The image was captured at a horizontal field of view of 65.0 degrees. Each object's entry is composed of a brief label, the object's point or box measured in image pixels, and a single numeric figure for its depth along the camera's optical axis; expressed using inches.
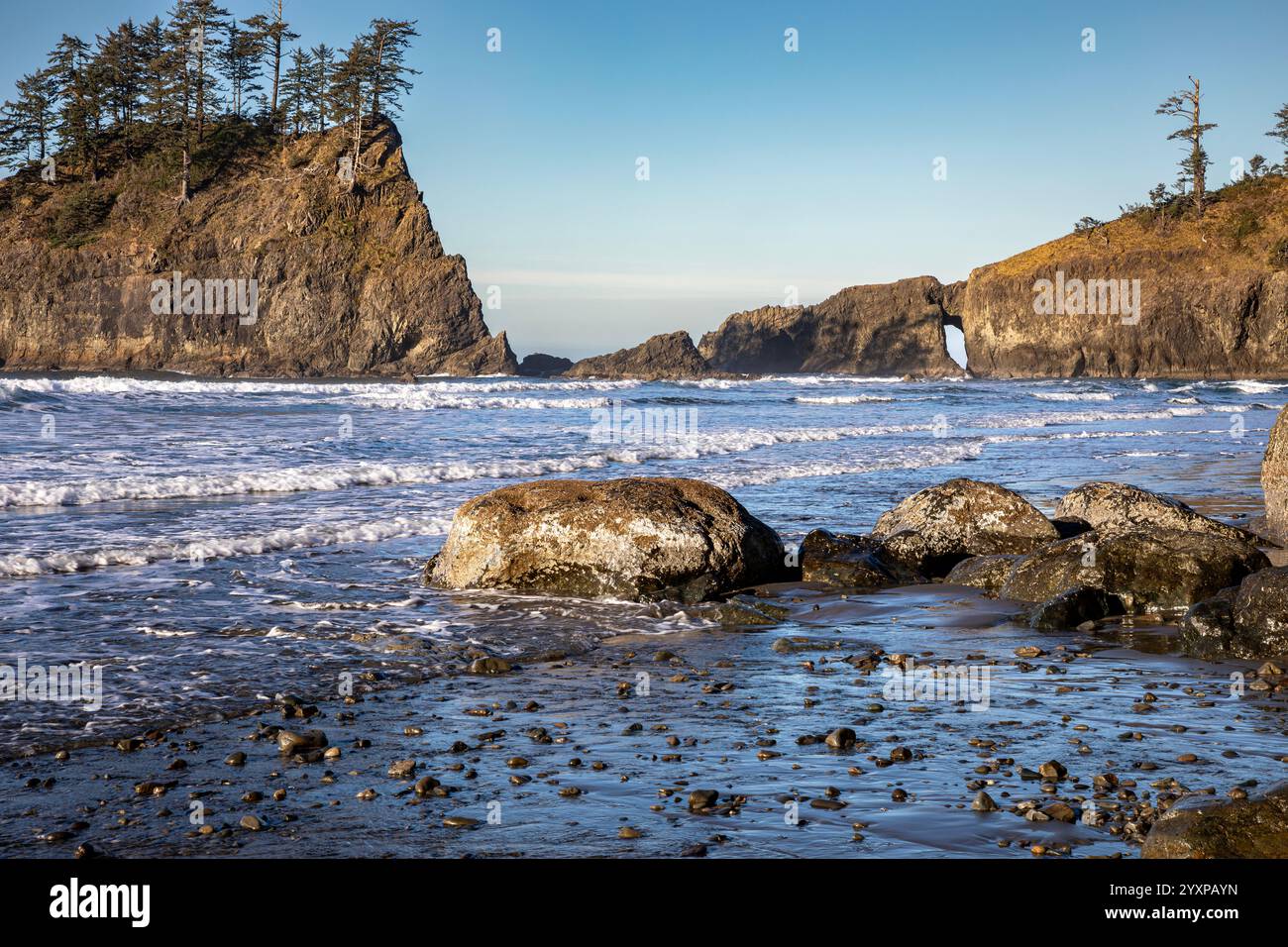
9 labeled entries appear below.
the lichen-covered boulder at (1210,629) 258.8
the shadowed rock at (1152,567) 308.3
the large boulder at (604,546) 347.9
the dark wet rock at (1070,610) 294.5
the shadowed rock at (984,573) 354.0
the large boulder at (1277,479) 379.2
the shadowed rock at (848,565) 367.9
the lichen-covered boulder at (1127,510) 361.4
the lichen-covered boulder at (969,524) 396.5
